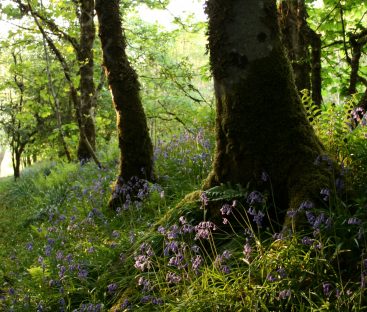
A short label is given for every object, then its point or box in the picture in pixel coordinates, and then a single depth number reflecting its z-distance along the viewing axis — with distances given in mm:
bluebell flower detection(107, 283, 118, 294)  3606
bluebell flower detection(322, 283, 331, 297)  2410
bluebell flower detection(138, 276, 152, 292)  3109
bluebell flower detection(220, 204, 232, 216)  3243
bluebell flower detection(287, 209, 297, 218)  2959
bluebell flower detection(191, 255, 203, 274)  2863
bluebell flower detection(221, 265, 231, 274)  2902
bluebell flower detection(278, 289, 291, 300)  2449
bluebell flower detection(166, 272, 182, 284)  2994
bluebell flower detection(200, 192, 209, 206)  3756
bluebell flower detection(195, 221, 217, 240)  3045
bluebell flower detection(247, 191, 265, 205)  3346
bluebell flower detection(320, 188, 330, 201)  2917
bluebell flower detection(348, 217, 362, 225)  2552
